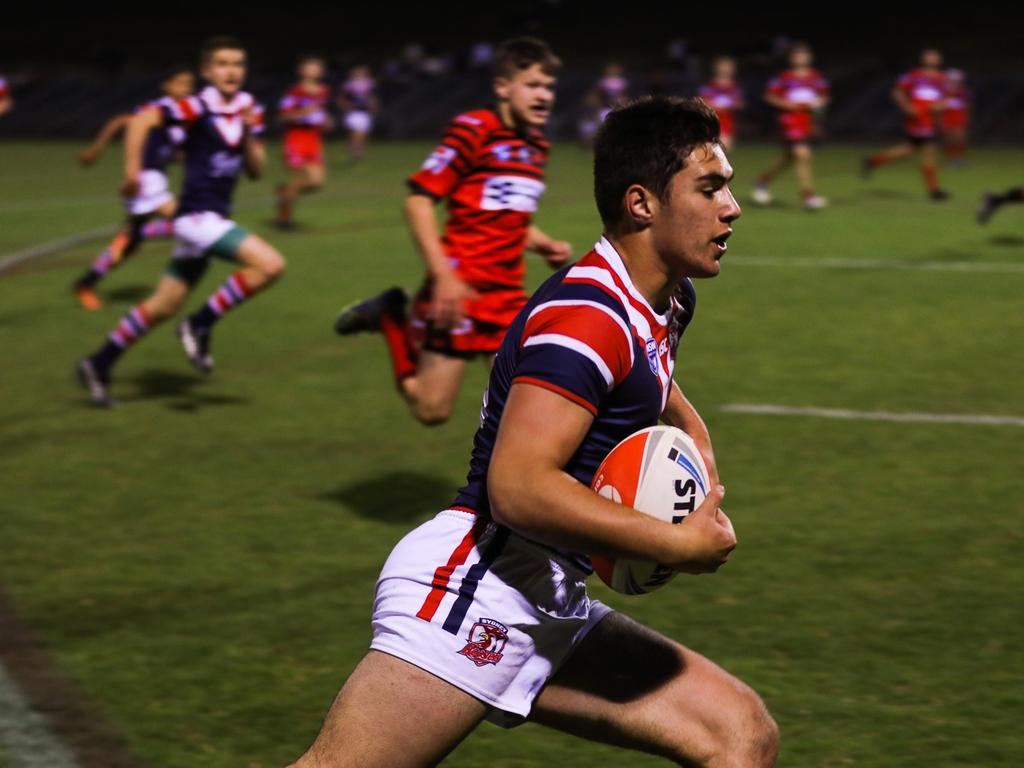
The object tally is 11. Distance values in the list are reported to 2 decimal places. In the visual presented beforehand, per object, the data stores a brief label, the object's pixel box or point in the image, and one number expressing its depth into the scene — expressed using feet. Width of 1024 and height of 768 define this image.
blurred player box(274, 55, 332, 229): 67.62
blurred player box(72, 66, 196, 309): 44.04
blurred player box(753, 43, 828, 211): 68.80
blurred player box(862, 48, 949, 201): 71.20
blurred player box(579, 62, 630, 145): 109.81
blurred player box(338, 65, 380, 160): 101.24
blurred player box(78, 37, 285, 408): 30.60
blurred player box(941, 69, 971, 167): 89.56
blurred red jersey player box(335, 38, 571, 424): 21.38
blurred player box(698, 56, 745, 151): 85.69
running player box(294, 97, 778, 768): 9.41
